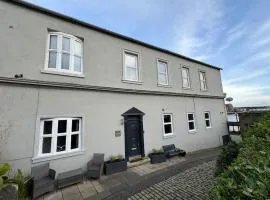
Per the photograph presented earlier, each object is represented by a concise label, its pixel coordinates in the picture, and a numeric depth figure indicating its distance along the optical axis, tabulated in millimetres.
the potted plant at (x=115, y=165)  7462
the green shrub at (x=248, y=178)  1653
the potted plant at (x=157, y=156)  9008
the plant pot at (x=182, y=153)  10490
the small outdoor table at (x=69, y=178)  5977
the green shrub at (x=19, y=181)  5105
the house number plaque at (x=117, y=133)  8617
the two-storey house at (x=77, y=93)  6277
